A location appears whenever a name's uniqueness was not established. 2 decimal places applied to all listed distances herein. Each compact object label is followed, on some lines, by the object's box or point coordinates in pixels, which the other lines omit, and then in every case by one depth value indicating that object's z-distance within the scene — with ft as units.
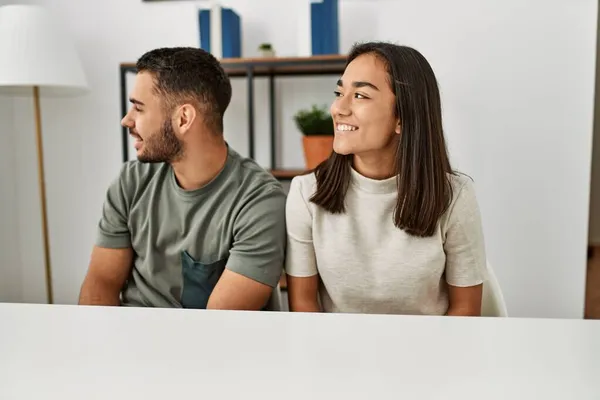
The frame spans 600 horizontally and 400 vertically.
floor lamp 7.18
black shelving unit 7.43
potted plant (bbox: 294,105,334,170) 7.61
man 3.90
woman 3.60
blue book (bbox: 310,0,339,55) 7.53
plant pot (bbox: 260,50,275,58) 7.98
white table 1.25
